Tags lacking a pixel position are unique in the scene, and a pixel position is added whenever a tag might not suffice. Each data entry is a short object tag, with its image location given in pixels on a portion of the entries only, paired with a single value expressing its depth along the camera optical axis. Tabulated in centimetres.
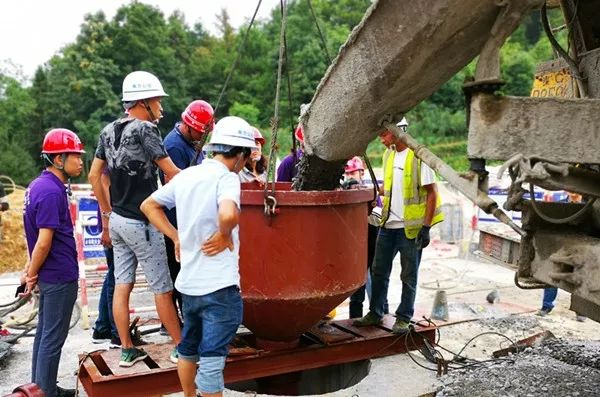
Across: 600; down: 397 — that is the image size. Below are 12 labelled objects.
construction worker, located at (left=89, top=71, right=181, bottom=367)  399
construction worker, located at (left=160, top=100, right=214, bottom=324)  475
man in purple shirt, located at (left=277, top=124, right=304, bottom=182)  564
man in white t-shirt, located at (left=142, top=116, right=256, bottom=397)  330
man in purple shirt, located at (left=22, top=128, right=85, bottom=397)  393
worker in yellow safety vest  505
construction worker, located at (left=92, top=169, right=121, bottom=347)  454
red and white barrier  622
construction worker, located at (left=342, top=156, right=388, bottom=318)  551
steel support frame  371
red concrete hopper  378
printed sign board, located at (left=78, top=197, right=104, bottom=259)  696
